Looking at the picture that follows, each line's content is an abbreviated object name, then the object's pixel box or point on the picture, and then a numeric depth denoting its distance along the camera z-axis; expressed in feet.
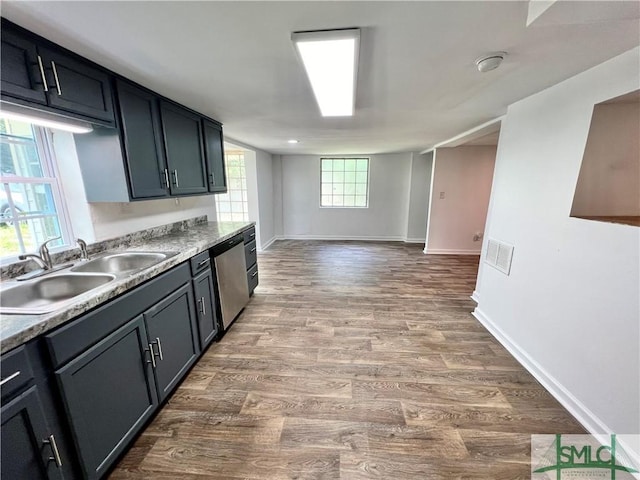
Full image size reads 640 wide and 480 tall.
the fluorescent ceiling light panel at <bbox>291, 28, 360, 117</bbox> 3.83
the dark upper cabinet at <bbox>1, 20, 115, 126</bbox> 3.74
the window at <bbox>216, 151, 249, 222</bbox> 17.76
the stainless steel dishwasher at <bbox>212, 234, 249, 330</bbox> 7.80
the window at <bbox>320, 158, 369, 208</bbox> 20.40
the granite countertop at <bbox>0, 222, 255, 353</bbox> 2.98
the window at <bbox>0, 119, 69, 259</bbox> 4.74
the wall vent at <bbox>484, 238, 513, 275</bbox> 7.66
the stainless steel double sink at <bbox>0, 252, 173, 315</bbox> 4.10
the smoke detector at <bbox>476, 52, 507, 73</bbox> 4.48
